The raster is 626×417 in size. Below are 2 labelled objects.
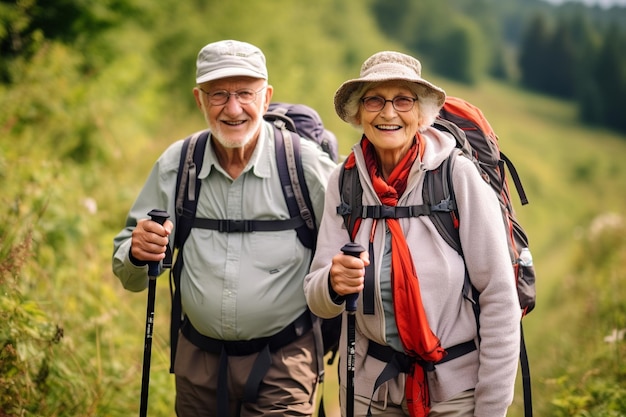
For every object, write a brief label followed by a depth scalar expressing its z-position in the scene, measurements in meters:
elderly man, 3.53
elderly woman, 2.80
